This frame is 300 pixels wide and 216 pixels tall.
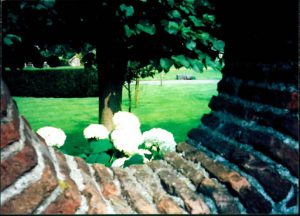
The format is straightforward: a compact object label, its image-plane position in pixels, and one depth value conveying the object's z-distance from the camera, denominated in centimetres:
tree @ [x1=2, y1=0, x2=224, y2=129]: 324
